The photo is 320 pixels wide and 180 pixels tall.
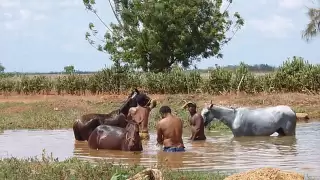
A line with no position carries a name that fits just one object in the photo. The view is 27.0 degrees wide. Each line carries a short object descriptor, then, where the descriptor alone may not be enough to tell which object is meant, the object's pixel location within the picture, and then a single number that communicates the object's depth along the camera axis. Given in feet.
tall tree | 121.49
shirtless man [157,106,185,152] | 45.39
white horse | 56.70
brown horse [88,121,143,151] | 46.34
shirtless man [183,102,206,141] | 52.60
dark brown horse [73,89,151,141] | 54.08
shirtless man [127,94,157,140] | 53.62
